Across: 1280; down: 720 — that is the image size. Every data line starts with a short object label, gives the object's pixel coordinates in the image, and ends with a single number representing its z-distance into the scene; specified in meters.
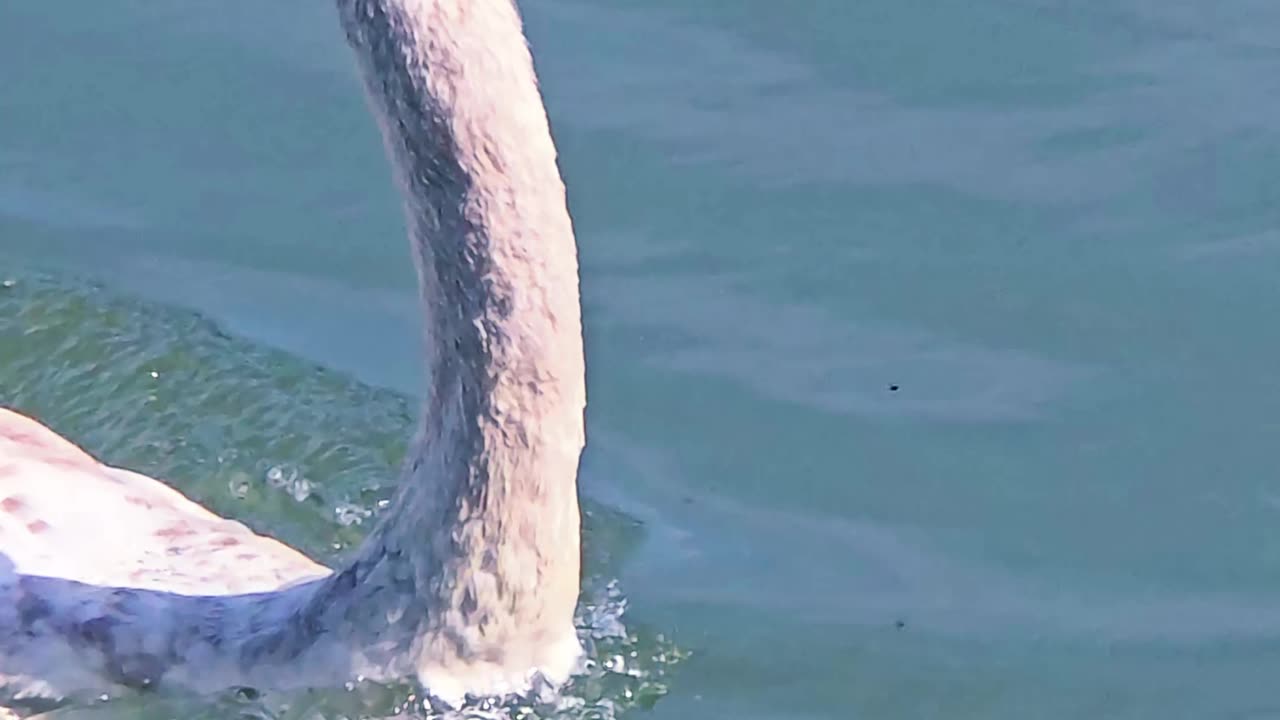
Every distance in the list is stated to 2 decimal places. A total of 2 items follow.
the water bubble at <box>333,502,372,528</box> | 13.22
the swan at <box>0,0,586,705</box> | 8.34
